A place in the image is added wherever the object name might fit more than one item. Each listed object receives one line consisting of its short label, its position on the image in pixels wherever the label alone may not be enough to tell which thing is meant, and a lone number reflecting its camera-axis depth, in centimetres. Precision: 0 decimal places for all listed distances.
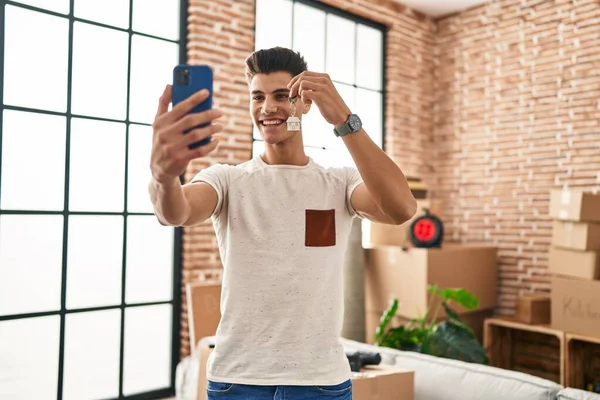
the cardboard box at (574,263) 346
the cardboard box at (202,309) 306
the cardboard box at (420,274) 385
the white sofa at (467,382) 202
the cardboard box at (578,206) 346
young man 118
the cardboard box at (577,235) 346
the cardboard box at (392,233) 414
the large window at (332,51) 406
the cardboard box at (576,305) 344
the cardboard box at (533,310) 397
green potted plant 333
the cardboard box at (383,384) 203
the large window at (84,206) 289
